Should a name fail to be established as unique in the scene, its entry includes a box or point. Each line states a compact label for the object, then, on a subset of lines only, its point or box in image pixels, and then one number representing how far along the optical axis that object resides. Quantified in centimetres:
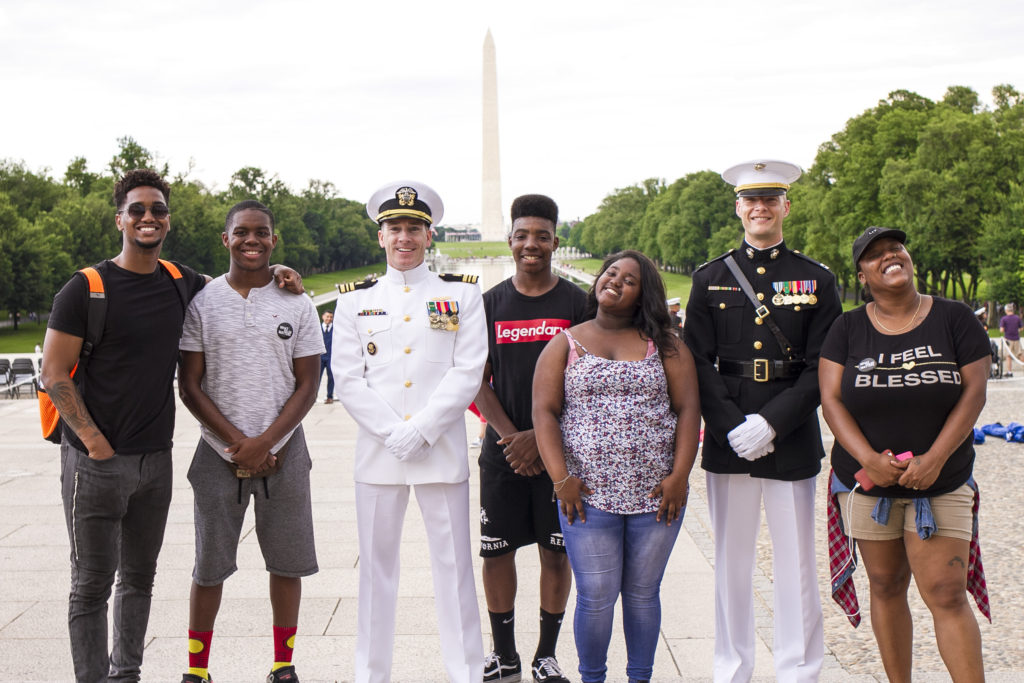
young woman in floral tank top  395
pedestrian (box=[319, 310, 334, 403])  1772
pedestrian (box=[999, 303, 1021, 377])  2088
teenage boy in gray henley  426
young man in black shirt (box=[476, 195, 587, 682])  450
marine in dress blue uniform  420
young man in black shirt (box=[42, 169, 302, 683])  399
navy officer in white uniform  420
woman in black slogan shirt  376
